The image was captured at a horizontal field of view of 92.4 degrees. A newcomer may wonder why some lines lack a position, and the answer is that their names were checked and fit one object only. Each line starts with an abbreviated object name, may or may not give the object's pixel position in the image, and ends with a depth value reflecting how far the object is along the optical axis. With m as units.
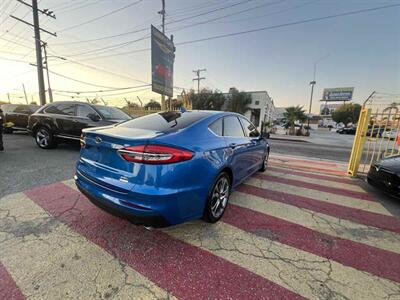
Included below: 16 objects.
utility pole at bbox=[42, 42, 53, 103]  21.35
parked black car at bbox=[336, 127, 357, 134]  33.08
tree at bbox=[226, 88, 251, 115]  33.19
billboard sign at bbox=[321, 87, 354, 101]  62.88
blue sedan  1.86
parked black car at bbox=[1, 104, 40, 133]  9.59
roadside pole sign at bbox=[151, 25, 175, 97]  13.48
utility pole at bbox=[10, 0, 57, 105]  13.29
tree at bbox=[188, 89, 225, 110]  33.41
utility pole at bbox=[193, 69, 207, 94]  38.36
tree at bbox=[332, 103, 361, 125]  45.69
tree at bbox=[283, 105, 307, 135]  23.97
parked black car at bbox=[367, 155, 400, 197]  3.51
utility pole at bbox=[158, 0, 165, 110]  16.47
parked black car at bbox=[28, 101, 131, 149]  6.01
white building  33.59
